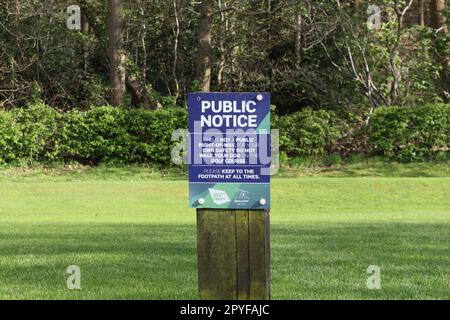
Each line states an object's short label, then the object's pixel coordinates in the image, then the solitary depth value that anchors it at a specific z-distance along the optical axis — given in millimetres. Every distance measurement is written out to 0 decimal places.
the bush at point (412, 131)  27281
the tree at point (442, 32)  31180
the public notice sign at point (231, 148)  6188
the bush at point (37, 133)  27188
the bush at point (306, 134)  27672
